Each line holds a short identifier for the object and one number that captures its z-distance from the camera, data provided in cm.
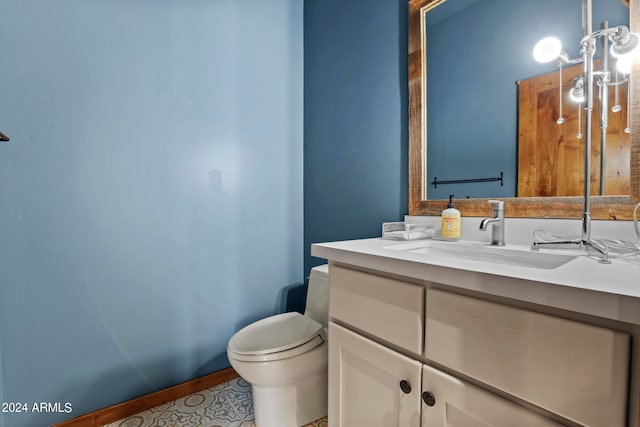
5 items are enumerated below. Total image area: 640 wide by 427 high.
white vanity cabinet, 45
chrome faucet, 97
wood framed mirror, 80
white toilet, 110
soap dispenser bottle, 109
